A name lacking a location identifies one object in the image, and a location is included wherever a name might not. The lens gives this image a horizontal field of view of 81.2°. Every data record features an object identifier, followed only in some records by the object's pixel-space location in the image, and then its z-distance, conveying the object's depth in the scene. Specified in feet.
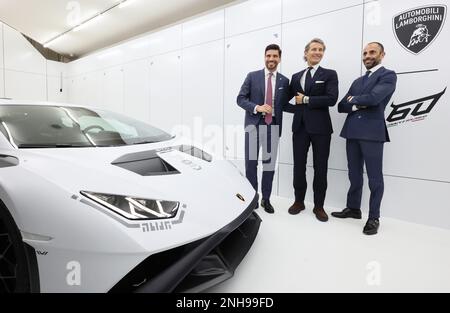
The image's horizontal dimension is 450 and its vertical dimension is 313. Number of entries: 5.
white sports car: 3.11
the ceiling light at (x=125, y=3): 13.78
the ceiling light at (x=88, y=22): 15.94
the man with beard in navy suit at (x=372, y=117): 6.79
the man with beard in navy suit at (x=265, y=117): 8.24
